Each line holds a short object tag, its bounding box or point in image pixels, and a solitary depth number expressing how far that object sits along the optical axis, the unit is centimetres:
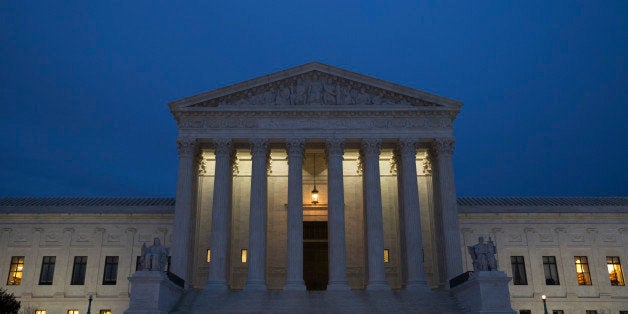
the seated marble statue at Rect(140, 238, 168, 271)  2912
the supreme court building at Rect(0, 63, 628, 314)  3628
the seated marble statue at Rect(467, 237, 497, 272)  2911
